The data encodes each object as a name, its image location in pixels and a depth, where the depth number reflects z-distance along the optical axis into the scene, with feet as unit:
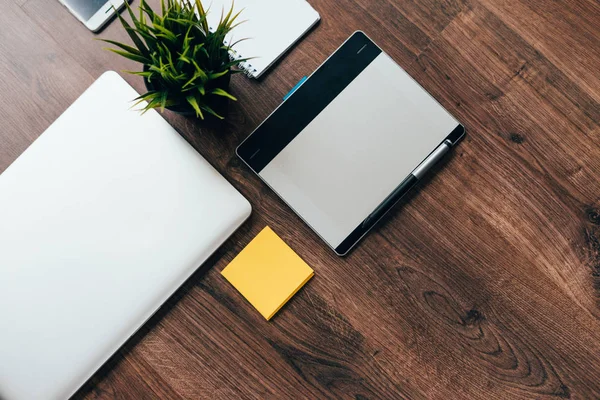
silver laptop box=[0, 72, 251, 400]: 2.22
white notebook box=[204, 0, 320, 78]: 2.40
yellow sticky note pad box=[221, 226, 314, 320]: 2.36
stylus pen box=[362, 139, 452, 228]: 2.33
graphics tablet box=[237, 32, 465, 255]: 2.35
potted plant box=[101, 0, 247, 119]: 1.90
